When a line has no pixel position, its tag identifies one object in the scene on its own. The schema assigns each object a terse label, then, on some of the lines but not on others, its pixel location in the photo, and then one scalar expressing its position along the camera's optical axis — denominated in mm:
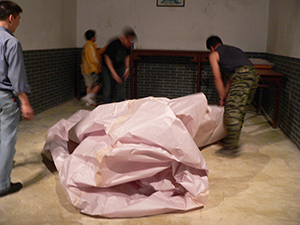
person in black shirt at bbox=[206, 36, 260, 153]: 3379
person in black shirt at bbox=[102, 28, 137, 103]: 4426
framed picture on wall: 6078
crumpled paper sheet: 2172
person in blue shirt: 2146
